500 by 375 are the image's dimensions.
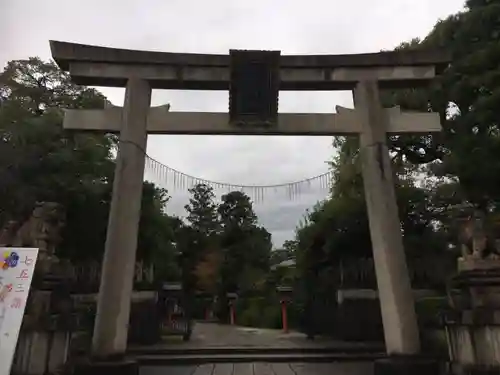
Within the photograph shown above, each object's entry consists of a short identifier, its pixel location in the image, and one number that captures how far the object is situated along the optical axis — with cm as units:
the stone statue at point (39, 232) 719
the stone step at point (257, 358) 954
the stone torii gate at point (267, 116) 737
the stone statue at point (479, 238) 698
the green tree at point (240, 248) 3219
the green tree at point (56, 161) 1155
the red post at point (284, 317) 1905
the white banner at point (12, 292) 487
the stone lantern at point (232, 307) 2891
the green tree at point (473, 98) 1013
